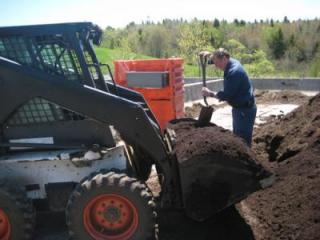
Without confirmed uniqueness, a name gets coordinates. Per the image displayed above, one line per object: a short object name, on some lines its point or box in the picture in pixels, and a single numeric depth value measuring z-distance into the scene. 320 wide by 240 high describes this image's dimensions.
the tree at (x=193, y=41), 30.23
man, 4.53
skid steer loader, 3.29
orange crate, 7.62
